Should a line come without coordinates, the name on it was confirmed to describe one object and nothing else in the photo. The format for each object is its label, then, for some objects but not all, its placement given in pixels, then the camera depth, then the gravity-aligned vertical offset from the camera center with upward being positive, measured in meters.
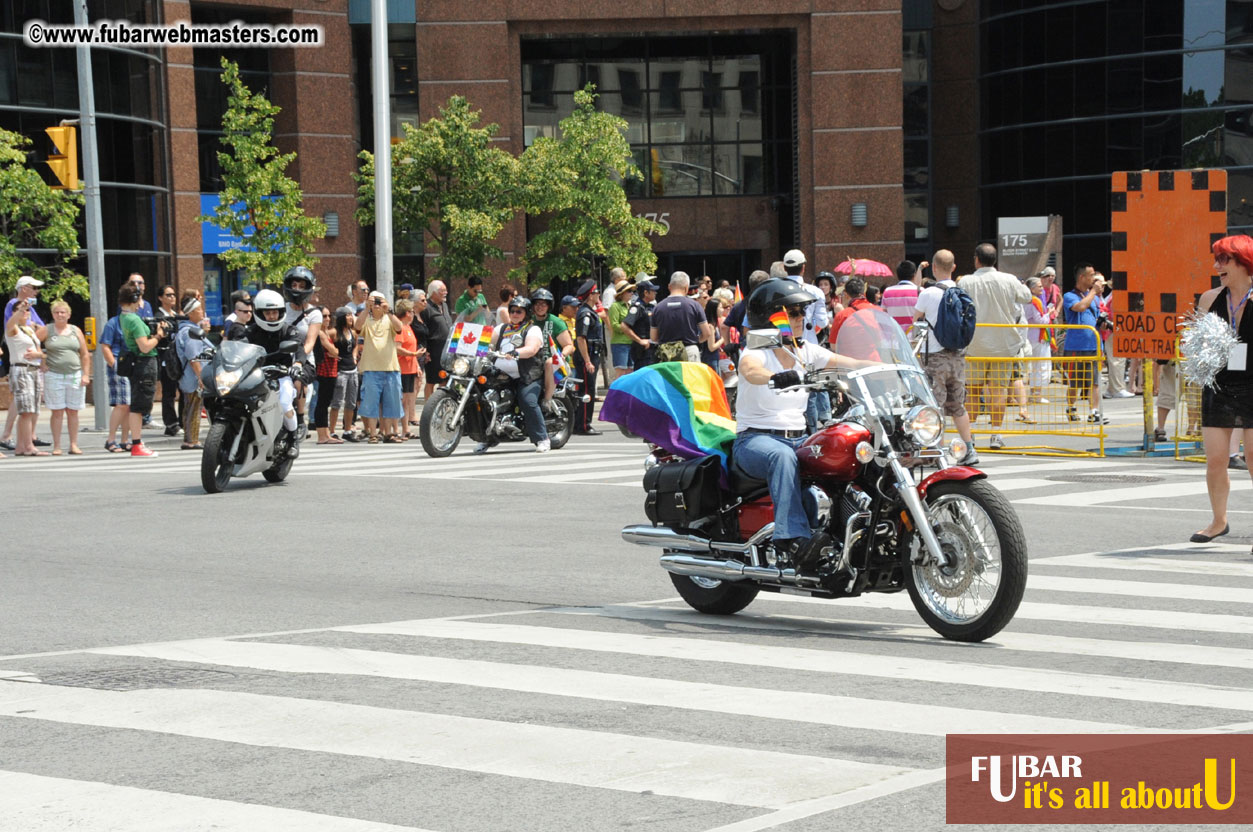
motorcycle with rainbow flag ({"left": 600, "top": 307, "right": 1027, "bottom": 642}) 7.46 -0.85
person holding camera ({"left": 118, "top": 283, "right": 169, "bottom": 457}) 20.73 -0.29
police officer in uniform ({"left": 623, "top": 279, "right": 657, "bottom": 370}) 21.91 +0.06
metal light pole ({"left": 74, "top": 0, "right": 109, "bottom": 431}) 25.80 +2.27
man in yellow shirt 21.09 -0.44
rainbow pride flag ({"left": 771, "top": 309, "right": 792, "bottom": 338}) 8.12 +0.03
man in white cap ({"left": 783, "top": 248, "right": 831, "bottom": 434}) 18.16 +0.15
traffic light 24.23 +2.62
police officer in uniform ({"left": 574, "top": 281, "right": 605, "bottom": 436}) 22.08 -0.26
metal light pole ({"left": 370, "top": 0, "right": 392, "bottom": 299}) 27.30 +3.12
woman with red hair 10.27 -0.42
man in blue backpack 16.06 -0.41
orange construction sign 16.20 +0.71
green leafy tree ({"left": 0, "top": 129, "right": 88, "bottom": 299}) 27.17 +2.01
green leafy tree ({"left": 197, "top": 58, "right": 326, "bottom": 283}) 32.44 +2.58
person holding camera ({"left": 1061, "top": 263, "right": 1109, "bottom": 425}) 18.67 -0.32
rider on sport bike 15.91 -0.02
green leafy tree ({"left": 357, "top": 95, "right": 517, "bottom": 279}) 34.88 +3.10
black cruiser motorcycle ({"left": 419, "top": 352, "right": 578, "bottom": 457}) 18.91 -0.89
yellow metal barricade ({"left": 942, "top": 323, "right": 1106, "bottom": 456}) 18.55 -0.84
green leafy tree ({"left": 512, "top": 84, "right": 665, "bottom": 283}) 35.69 +2.87
